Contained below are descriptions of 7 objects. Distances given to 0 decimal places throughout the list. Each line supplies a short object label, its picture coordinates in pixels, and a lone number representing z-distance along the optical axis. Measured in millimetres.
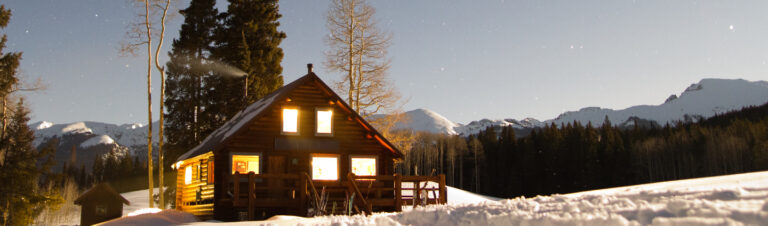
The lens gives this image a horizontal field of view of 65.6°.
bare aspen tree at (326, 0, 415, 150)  32594
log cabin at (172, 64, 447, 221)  21711
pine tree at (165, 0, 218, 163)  36844
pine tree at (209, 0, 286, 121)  36688
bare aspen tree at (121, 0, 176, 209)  32656
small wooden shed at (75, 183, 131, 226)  22250
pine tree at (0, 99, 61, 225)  29641
